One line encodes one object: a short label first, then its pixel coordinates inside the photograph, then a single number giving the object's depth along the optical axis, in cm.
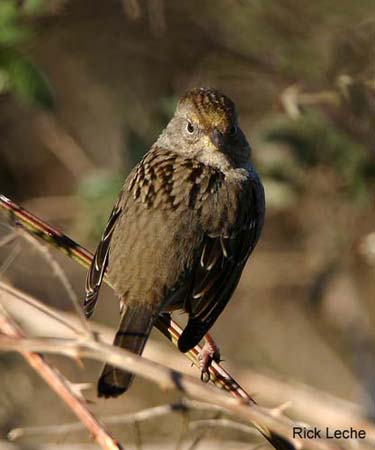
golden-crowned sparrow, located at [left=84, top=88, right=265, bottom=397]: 664
